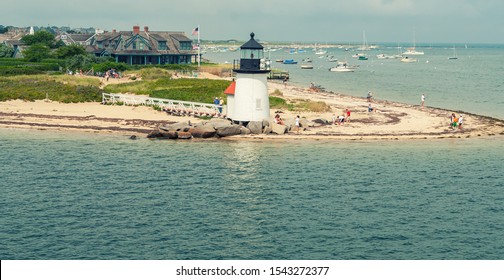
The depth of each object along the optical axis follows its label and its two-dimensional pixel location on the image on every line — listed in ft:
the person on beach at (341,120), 191.01
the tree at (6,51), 428.15
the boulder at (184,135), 169.48
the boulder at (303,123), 181.47
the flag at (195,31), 351.46
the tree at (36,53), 374.22
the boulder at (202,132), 168.96
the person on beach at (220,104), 194.84
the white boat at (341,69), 530.27
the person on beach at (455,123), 185.68
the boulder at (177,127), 170.81
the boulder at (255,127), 172.35
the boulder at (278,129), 173.19
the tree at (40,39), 442.91
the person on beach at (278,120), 178.19
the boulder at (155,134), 170.40
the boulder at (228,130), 169.89
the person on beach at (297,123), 178.58
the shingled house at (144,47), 382.22
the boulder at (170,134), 169.68
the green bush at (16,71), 298.35
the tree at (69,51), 377.09
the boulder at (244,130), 171.83
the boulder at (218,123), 170.94
